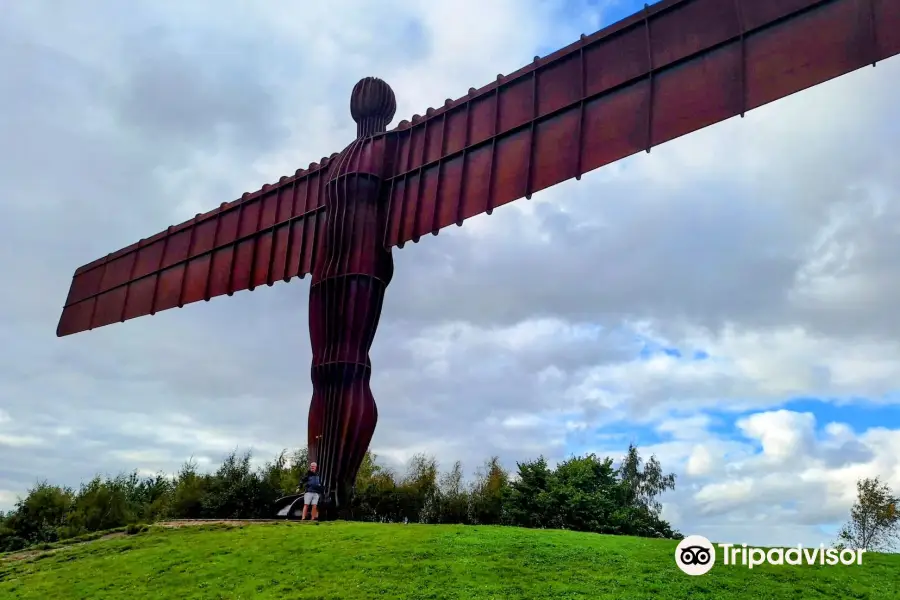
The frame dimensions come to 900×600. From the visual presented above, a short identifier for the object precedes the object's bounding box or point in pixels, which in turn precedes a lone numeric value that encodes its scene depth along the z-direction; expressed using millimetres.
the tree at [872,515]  22717
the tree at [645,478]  33344
